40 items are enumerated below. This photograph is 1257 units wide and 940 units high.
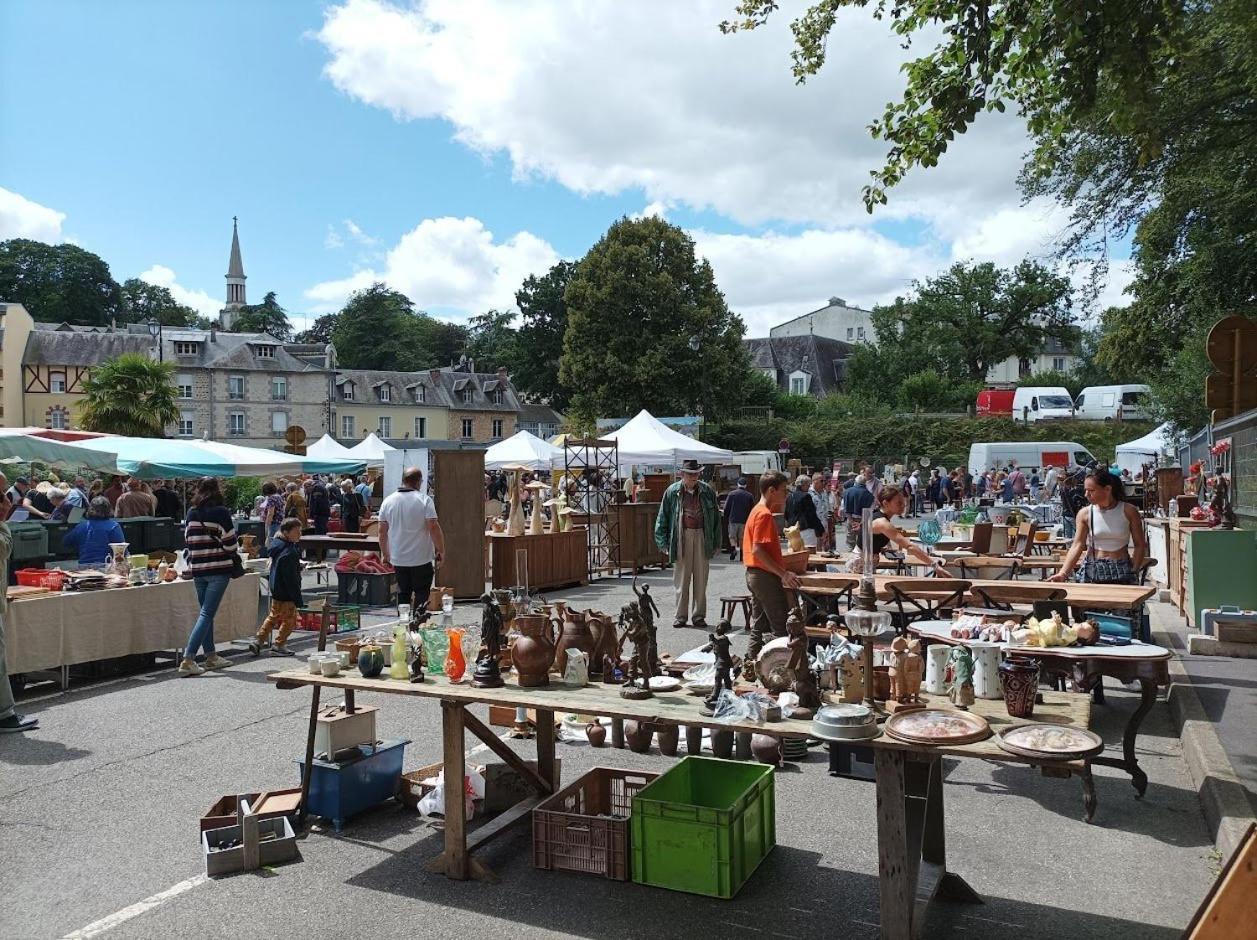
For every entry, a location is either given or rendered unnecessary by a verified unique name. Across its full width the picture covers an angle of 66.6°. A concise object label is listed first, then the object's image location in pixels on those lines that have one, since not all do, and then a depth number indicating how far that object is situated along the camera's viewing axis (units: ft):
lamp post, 157.30
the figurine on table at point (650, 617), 14.66
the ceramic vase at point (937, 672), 13.52
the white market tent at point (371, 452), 75.07
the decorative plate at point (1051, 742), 11.00
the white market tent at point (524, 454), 62.56
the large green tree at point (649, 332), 127.44
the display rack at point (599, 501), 52.80
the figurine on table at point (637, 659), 13.89
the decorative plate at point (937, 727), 11.07
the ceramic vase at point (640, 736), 20.07
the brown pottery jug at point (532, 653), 14.37
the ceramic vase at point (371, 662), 15.33
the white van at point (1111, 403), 140.46
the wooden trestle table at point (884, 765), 11.32
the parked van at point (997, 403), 146.61
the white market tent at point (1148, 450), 91.66
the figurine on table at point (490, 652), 14.35
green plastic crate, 13.23
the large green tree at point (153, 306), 259.80
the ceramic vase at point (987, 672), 13.29
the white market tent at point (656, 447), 60.54
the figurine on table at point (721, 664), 13.12
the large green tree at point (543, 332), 179.42
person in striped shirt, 27.94
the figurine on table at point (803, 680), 12.55
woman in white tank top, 25.02
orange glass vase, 14.96
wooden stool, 29.53
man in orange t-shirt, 22.06
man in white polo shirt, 29.73
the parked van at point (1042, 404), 144.05
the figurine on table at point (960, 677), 12.92
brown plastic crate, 13.99
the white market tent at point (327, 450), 76.90
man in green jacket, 36.29
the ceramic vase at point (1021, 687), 12.55
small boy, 31.55
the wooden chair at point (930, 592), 25.59
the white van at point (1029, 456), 103.65
